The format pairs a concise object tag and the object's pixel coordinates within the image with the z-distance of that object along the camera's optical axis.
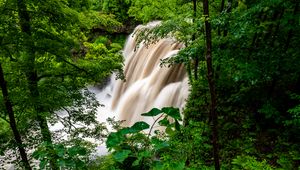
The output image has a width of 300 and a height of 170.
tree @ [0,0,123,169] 6.09
